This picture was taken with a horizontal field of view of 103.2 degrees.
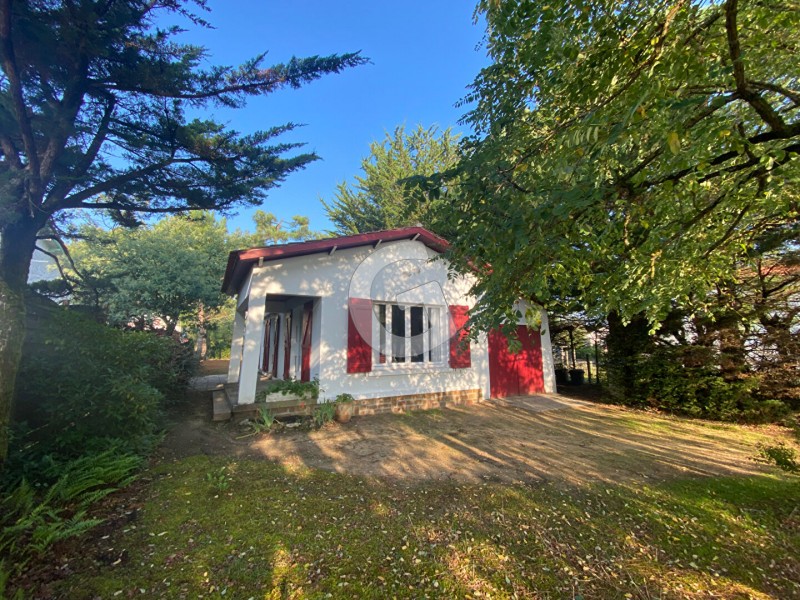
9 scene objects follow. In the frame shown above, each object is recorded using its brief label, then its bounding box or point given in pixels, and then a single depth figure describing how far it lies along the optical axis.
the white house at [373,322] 6.92
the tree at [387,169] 18.98
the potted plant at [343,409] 6.64
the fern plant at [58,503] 2.51
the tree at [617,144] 2.22
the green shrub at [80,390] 3.66
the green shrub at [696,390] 7.05
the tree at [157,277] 11.55
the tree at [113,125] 3.39
